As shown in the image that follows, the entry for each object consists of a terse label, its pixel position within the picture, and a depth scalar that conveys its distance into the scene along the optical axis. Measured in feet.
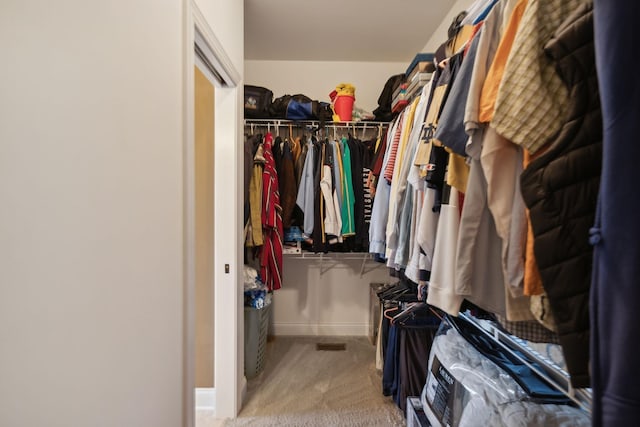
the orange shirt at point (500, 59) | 2.05
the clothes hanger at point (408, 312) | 5.19
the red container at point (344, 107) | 7.14
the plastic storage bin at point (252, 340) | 6.09
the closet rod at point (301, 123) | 7.16
